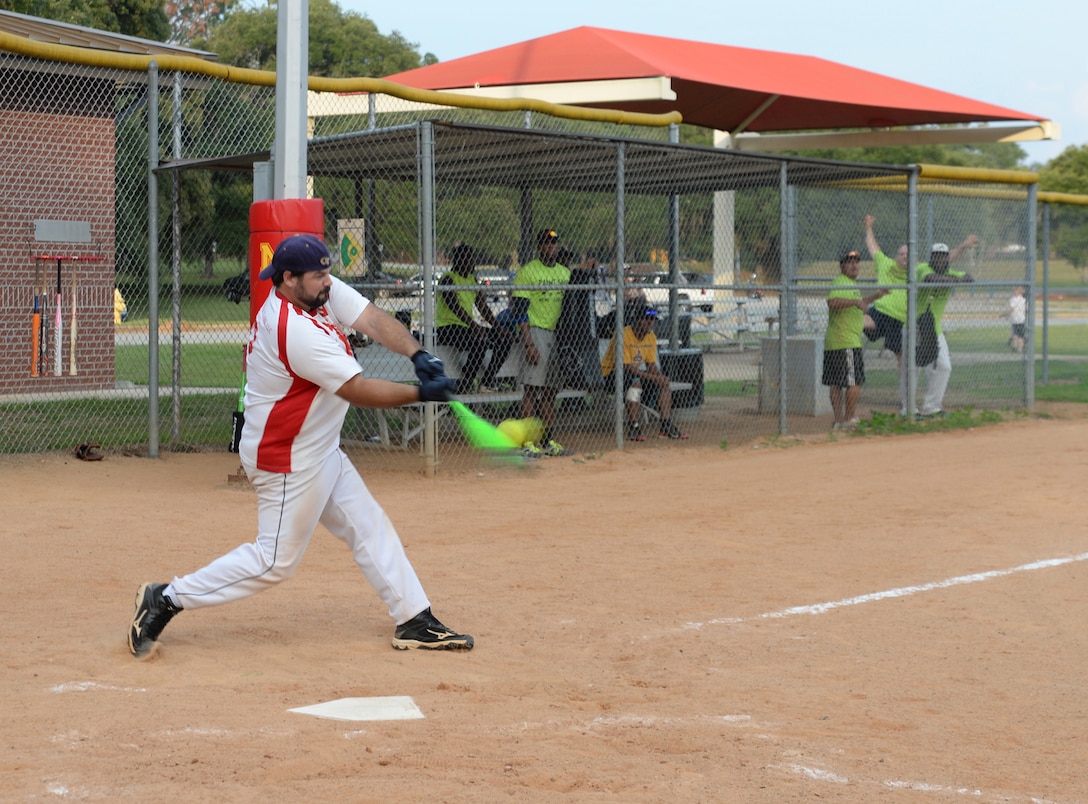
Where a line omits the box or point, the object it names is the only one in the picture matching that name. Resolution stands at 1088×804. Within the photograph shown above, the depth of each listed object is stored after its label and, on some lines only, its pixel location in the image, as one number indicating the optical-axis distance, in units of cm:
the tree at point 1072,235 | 1983
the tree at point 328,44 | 5031
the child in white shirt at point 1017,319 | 1781
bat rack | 1271
